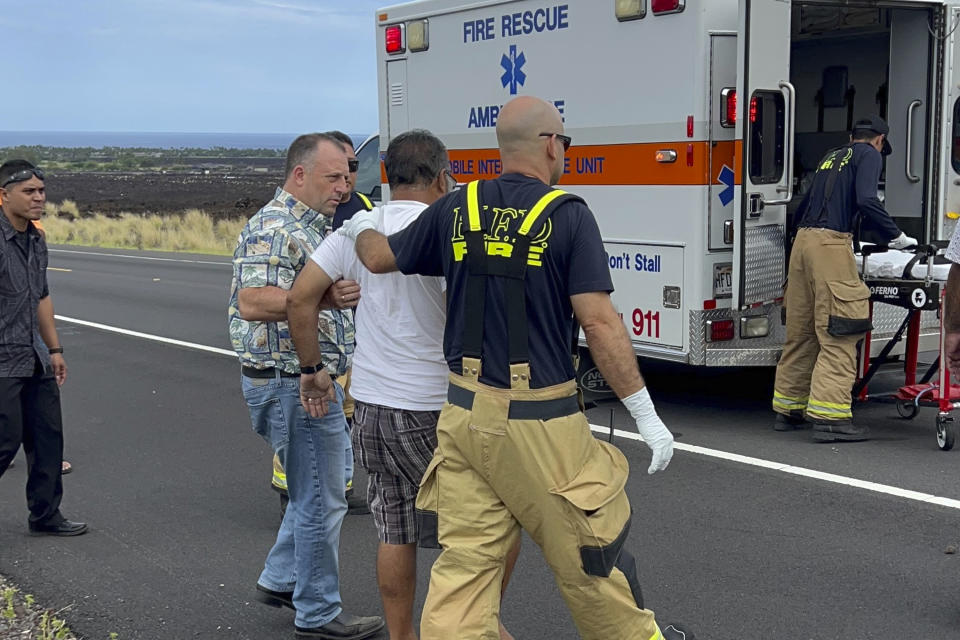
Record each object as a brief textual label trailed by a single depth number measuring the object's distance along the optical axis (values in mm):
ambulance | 7273
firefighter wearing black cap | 7293
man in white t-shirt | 3889
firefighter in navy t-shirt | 3361
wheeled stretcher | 6938
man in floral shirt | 4293
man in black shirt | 5508
